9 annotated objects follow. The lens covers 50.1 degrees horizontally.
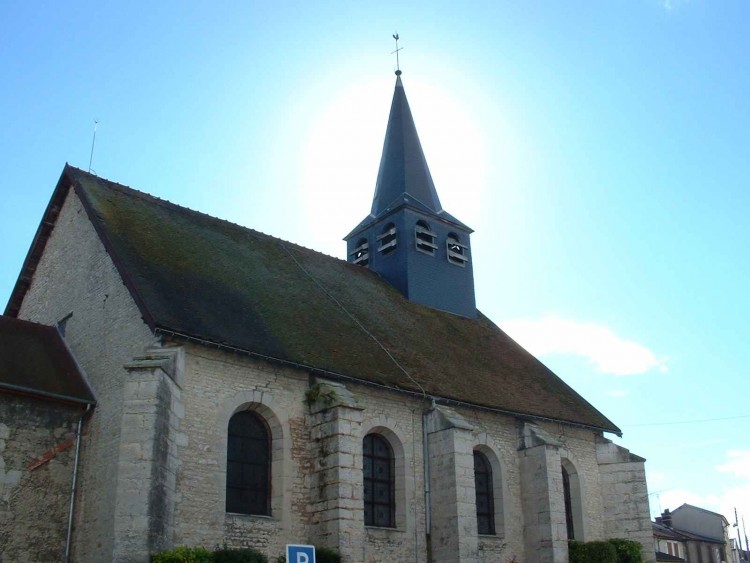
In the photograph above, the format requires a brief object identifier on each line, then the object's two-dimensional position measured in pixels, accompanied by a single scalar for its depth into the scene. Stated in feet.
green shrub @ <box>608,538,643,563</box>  64.59
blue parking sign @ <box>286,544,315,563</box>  28.40
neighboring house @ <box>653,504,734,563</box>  141.24
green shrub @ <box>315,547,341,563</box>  45.71
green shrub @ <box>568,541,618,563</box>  61.98
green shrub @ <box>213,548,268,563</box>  42.42
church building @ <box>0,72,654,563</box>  43.96
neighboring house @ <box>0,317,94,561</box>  43.50
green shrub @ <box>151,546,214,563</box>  38.93
